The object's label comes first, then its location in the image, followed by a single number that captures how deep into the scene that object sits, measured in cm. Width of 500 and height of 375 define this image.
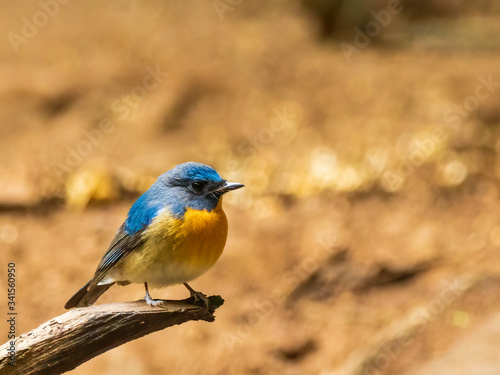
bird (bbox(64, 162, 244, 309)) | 757
